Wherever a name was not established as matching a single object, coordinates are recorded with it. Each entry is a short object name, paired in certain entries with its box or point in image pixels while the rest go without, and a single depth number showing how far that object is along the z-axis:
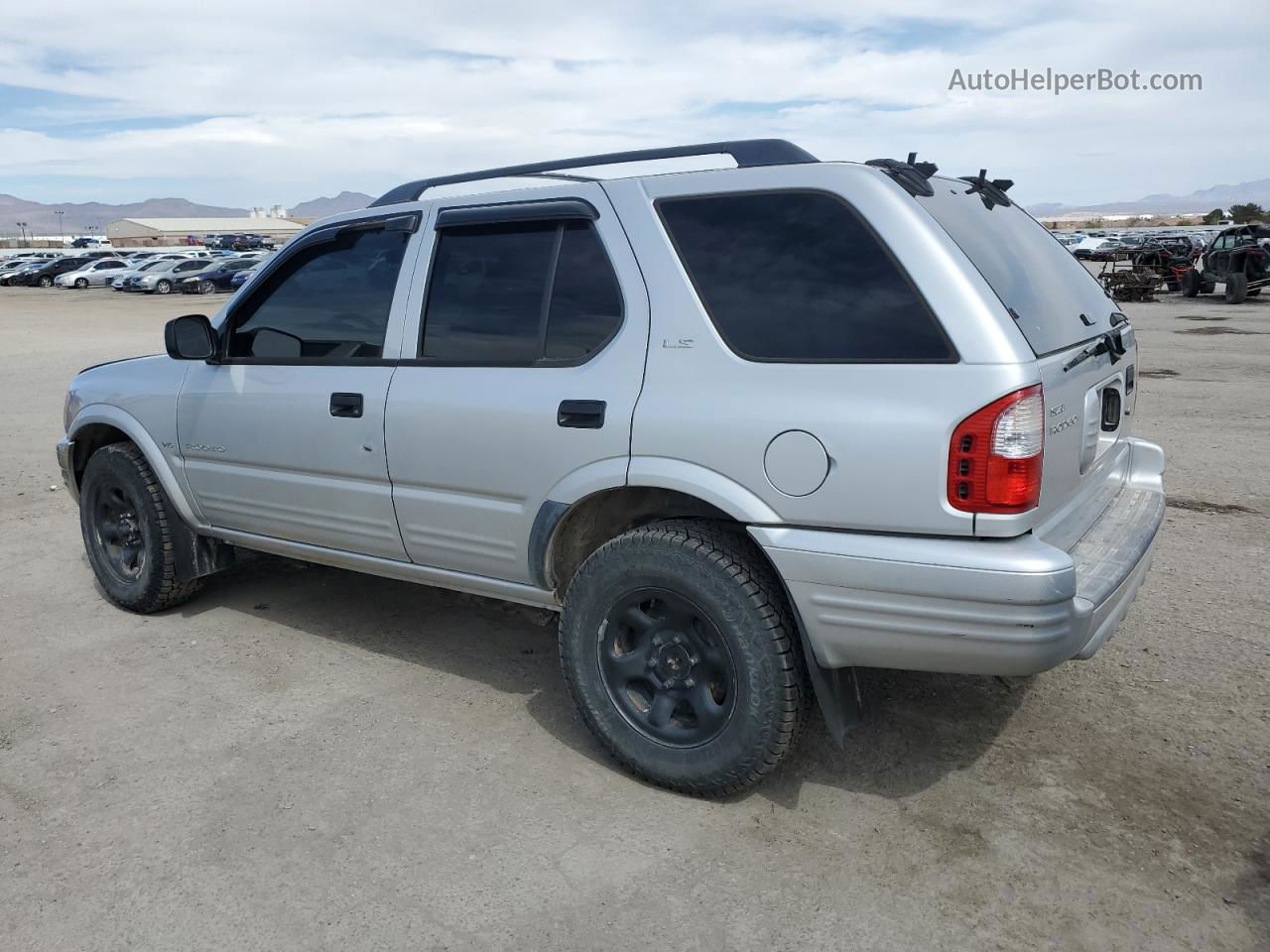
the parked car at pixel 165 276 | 39.69
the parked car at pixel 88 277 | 46.25
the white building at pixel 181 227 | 145.40
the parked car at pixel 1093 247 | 40.07
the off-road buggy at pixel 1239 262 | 23.88
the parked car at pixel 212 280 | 39.91
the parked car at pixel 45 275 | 48.72
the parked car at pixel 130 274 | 41.47
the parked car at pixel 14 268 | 49.66
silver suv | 2.77
